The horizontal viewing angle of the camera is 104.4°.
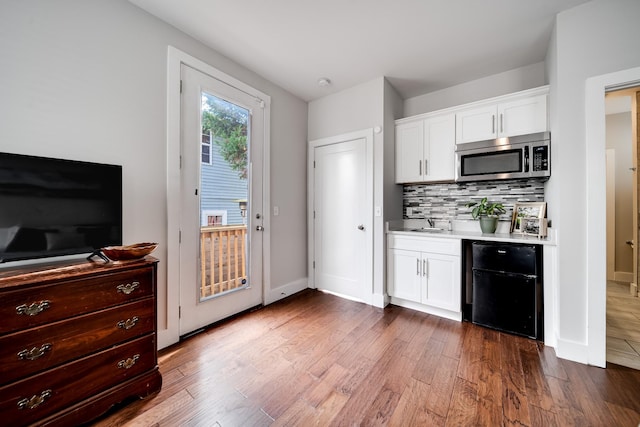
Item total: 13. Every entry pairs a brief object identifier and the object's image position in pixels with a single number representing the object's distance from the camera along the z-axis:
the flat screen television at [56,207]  1.33
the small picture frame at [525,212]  2.45
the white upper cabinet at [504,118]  2.41
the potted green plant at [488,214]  2.64
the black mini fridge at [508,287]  2.20
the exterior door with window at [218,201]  2.26
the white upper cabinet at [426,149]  2.88
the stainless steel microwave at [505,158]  2.36
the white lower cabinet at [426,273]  2.59
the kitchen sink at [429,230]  3.04
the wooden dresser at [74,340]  1.13
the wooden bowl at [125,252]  1.48
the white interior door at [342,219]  3.13
